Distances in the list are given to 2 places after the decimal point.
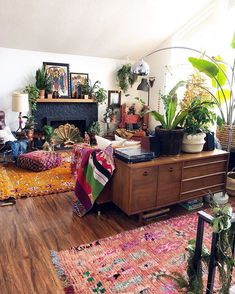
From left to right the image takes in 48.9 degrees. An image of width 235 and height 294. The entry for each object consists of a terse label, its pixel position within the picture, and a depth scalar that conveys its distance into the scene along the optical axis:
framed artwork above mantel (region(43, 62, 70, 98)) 5.91
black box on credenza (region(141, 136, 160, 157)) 2.87
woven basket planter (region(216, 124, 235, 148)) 4.07
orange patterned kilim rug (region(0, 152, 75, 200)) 3.45
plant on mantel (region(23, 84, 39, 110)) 5.50
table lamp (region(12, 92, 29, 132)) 5.03
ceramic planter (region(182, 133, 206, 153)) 3.04
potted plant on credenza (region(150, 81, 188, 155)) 2.87
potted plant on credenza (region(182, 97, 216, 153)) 2.96
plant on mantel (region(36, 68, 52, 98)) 5.64
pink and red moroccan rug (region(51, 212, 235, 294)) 1.88
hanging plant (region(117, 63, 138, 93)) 6.64
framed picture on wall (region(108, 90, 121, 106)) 6.84
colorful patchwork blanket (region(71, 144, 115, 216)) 2.84
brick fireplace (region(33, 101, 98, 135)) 5.94
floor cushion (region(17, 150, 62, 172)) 4.26
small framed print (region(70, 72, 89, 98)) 6.21
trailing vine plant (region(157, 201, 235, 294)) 1.14
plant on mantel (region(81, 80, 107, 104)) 6.30
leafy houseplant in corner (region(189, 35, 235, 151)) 3.27
